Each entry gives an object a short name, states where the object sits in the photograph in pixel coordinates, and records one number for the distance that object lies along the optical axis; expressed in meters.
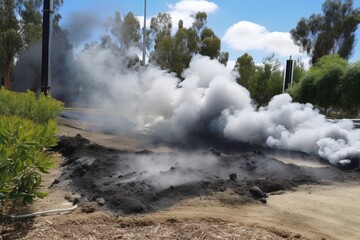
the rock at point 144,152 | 8.02
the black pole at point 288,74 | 20.34
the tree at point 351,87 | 16.06
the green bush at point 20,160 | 3.66
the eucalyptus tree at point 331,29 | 47.03
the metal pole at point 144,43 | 21.75
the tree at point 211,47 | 36.00
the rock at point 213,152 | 8.40
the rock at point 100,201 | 4.82
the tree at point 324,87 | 17.97
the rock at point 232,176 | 6.18
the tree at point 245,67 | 33.66
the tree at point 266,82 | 27.27
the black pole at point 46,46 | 11.19
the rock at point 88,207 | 4.56
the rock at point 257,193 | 5.55
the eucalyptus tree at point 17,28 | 27.50
